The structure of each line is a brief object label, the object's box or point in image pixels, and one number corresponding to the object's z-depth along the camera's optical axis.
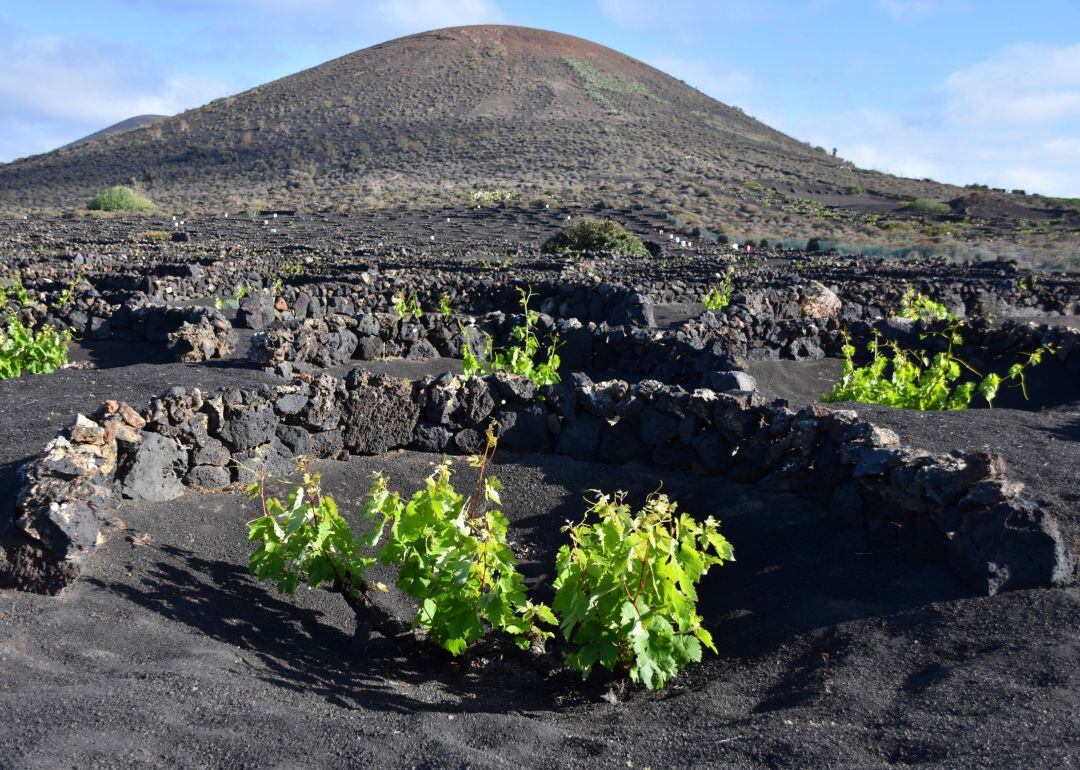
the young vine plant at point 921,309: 15.04
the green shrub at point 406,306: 15.09
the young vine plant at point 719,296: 17.27
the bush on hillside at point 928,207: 53.42
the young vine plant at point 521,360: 10.01
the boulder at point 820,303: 17.52
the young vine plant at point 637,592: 4.11
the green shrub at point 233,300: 17.46
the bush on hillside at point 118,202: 54.38
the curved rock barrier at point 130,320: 13.78
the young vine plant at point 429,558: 4.51
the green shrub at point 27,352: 11.13
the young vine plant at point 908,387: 10.04
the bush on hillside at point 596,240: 30.98
